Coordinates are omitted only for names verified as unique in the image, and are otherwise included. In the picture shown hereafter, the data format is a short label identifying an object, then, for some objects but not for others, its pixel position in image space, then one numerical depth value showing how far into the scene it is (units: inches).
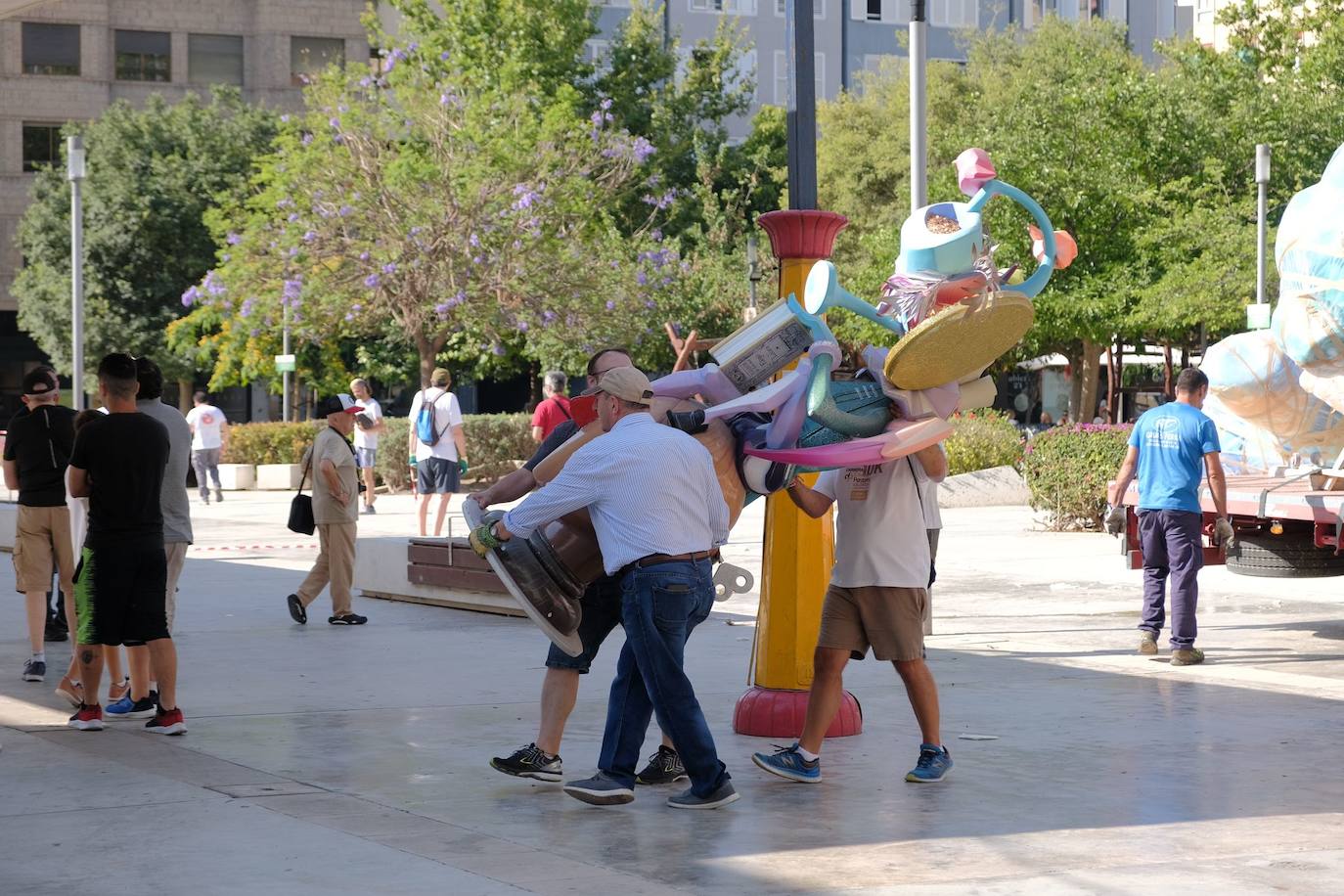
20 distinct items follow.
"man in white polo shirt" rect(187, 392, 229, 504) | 1056.8
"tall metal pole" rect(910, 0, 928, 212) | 552.1
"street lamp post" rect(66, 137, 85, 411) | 1011.3
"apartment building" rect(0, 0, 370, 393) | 2050.9
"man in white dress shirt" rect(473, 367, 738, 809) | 263.0
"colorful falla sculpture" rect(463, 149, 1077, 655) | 273.1
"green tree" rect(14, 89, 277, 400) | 1800.0
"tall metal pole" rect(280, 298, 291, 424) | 1437.9
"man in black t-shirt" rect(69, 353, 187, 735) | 327.0
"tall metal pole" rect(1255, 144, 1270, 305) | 1001.5
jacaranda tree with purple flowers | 1190.9
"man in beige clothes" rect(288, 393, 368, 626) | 497.0
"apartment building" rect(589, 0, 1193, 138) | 2319.1
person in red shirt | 655.1
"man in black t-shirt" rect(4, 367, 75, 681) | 397.1
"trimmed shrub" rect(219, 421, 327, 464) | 1267.2
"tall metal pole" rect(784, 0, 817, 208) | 341.7
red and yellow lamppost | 326.3
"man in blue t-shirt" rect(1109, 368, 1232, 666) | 416.5
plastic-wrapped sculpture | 512.1
